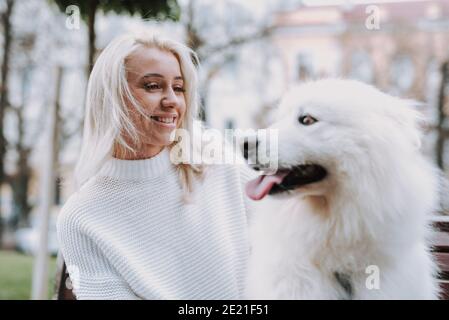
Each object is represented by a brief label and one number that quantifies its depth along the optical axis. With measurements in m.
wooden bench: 1.12
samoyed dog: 0.90
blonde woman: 1.03
